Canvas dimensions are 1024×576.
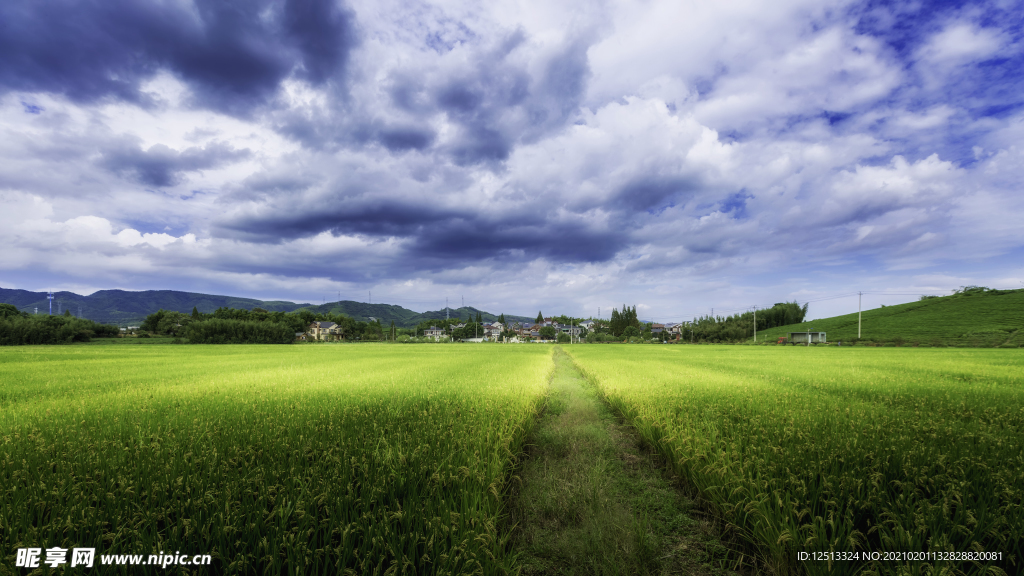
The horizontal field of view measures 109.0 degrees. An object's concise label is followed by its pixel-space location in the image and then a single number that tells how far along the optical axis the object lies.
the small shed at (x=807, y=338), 75.86
